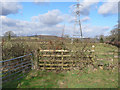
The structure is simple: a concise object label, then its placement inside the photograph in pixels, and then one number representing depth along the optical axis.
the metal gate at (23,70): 5.14
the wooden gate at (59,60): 6.71
